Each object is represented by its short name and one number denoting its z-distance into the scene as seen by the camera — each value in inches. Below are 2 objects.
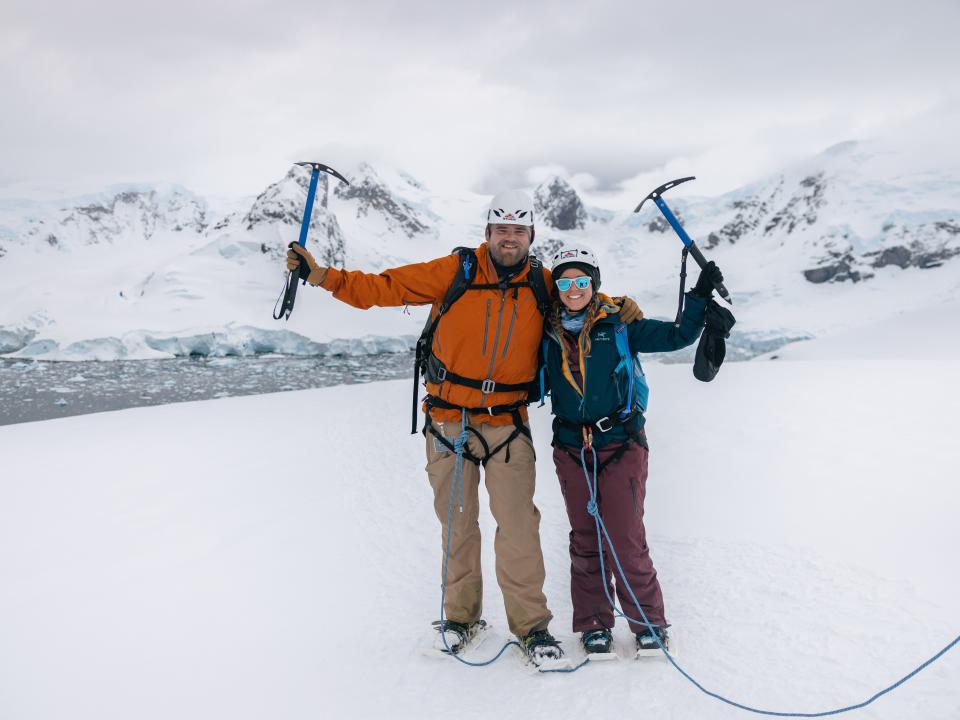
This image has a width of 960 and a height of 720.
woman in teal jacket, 118.5
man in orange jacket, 120.7
